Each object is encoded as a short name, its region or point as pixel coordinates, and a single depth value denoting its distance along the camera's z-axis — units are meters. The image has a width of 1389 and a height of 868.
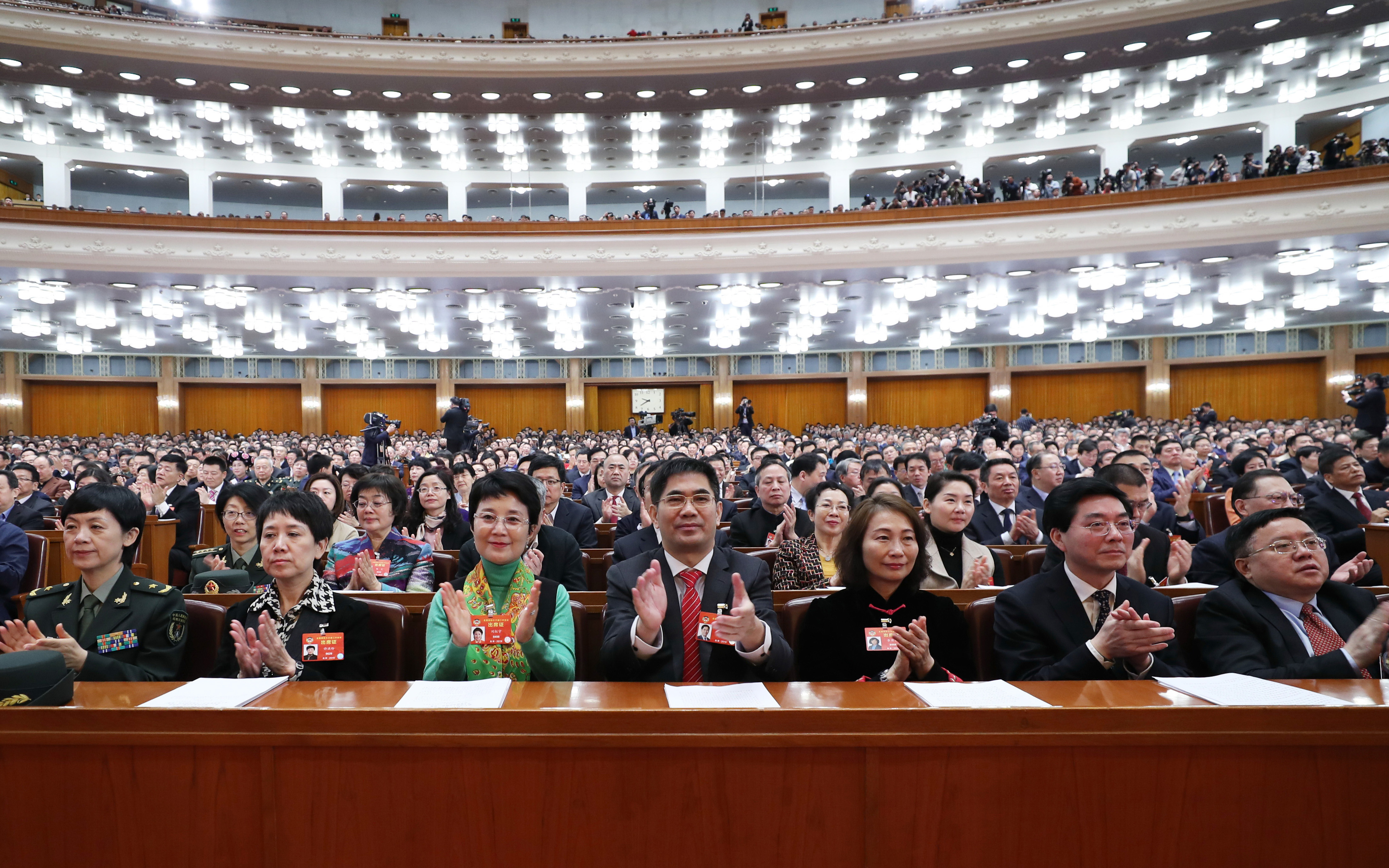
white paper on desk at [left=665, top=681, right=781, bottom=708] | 1.42
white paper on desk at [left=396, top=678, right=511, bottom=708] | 1.43
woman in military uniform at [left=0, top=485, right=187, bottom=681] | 2.20
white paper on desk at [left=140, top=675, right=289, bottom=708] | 1.44
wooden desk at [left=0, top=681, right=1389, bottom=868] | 1.32
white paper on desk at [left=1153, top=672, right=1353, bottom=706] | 1.41
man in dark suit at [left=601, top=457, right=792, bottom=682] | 1.90
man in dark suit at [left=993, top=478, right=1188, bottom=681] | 2.05
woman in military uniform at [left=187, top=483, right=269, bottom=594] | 3.18
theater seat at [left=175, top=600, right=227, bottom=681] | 2.39
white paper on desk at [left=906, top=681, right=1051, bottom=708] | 1.40
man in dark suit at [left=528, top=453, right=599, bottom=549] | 4.63
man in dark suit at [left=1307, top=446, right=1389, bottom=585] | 4.18
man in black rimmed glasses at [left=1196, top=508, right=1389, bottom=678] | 2.06
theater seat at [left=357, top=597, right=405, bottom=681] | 2.32
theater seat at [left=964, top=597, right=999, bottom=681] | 2.51
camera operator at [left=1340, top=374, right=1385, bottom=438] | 8.21
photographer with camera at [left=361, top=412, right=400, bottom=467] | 8.46
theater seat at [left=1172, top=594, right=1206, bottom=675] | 2.38
